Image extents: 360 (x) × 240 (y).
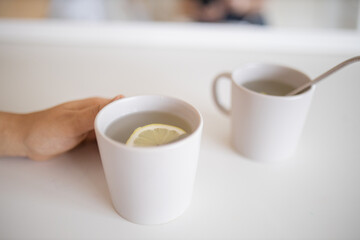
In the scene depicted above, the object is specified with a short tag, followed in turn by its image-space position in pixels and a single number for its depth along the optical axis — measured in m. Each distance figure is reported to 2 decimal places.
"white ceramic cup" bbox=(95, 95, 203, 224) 0.37
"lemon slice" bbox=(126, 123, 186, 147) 0.42
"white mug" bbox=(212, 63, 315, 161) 0.49
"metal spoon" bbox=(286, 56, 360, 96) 0.42
